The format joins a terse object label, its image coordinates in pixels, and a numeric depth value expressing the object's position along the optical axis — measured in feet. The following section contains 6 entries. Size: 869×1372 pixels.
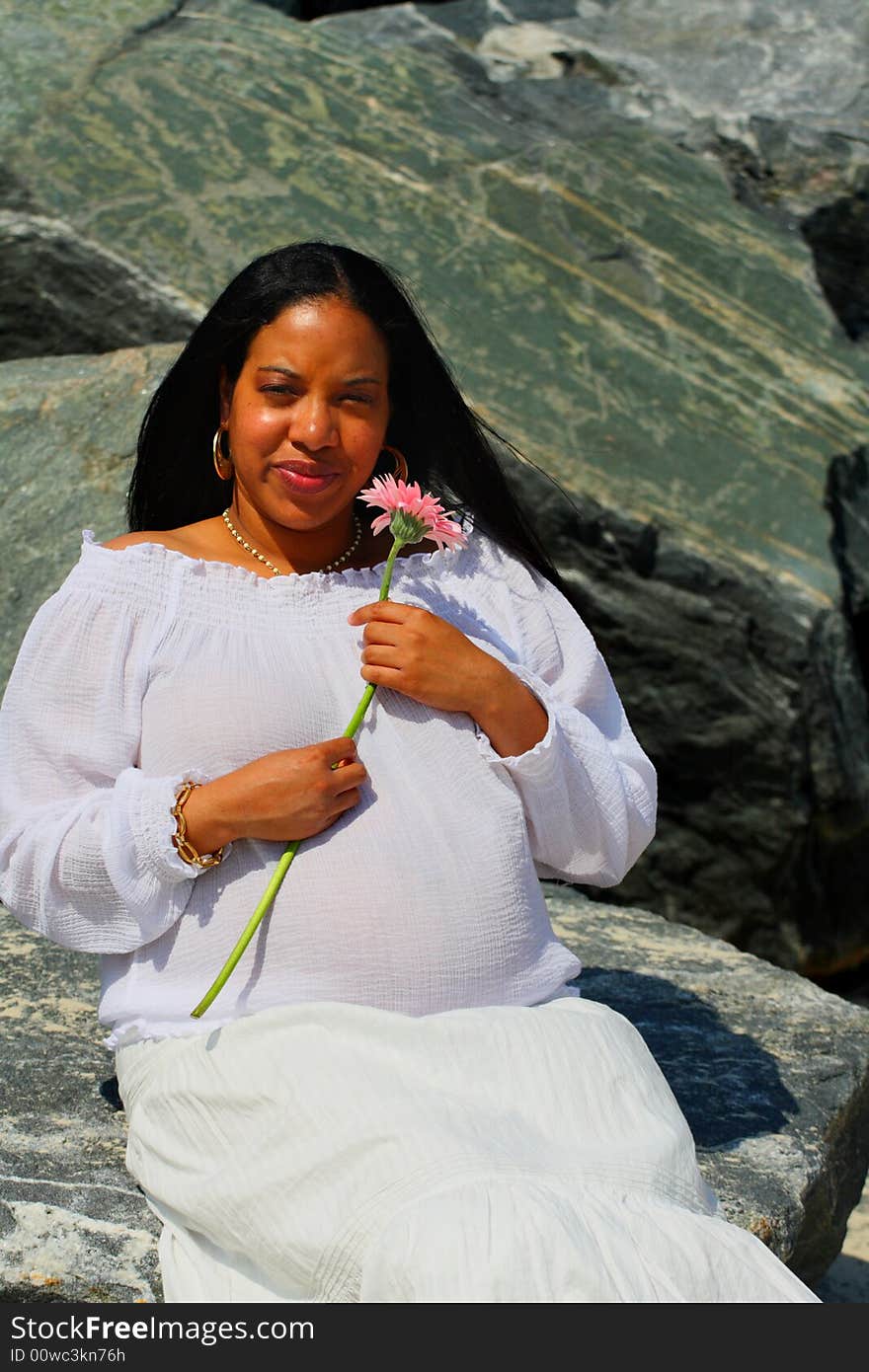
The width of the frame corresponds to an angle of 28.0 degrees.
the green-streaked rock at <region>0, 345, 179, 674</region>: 13.32
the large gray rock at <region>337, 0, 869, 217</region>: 20.71
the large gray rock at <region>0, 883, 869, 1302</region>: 7.72
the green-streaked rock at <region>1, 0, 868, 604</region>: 15.85
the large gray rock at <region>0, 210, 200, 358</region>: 15.80
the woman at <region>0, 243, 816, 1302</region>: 6.77
